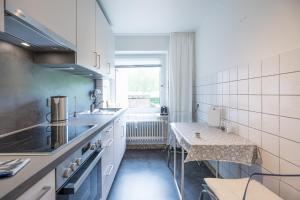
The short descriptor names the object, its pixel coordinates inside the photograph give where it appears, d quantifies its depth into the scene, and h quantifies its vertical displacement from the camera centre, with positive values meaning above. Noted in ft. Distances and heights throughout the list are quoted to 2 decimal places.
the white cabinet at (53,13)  3.38 +1.71
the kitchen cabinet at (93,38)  6.28 +2.28
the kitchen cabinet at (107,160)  6.46 -2.13
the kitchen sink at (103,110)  10.76 -0.63
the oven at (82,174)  3.26 -1.46
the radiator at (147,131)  13.79 -2.18
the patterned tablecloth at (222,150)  5.55 -1.39
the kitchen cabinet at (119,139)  8.89 -1.99
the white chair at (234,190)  4.06 -1.91
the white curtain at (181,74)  12.99 +1.54
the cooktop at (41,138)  3.43 -0.82
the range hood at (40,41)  3.32 +1.25
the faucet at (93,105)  10.69 -0.38
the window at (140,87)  15.01 +0.83
